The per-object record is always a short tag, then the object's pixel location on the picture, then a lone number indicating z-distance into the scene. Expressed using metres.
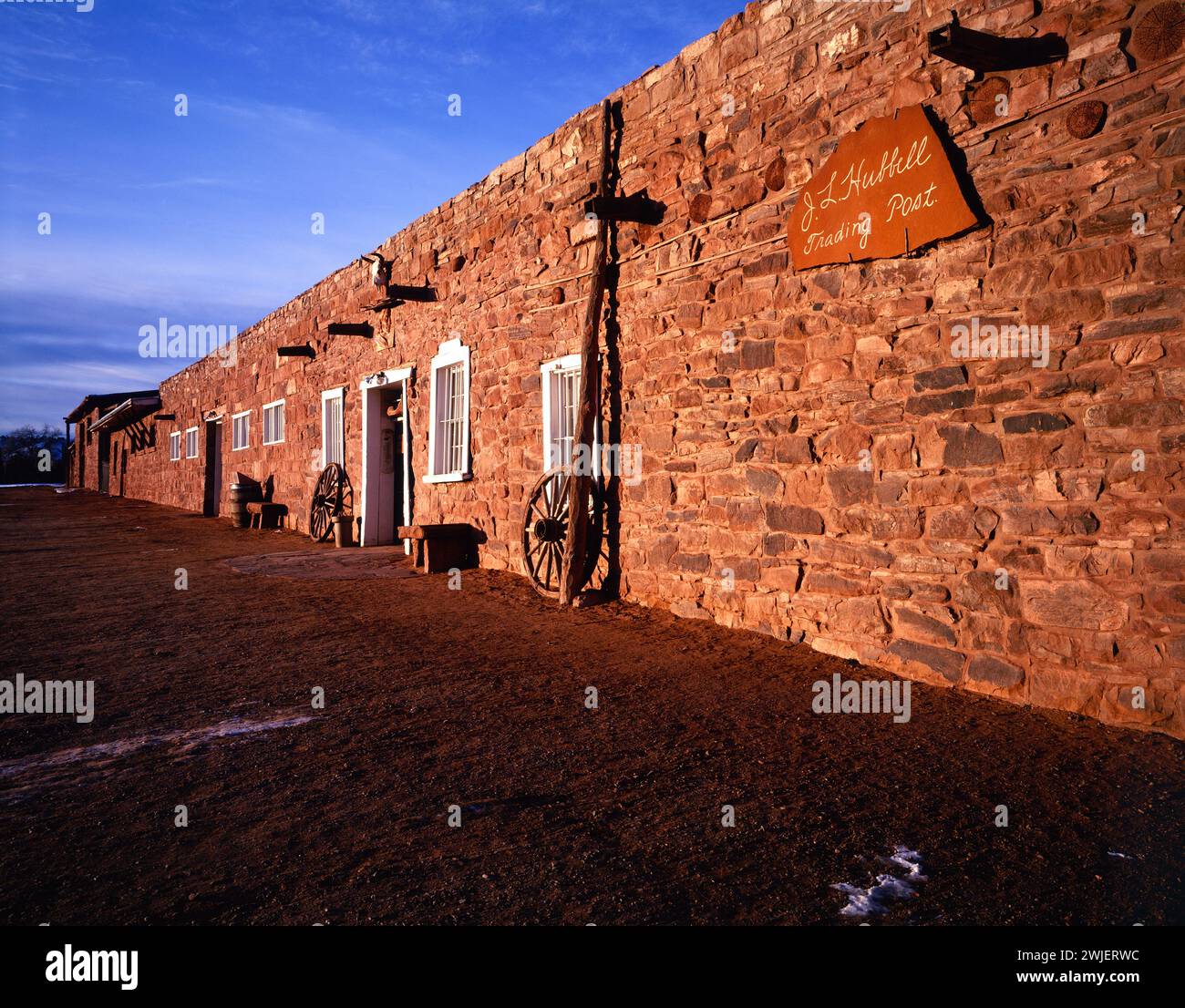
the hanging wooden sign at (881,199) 4.62
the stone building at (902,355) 3.82
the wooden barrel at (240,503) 15.95
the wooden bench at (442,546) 9.15
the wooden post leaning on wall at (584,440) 7.19
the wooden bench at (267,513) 15.48
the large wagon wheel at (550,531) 7.43
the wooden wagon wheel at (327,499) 12.99
